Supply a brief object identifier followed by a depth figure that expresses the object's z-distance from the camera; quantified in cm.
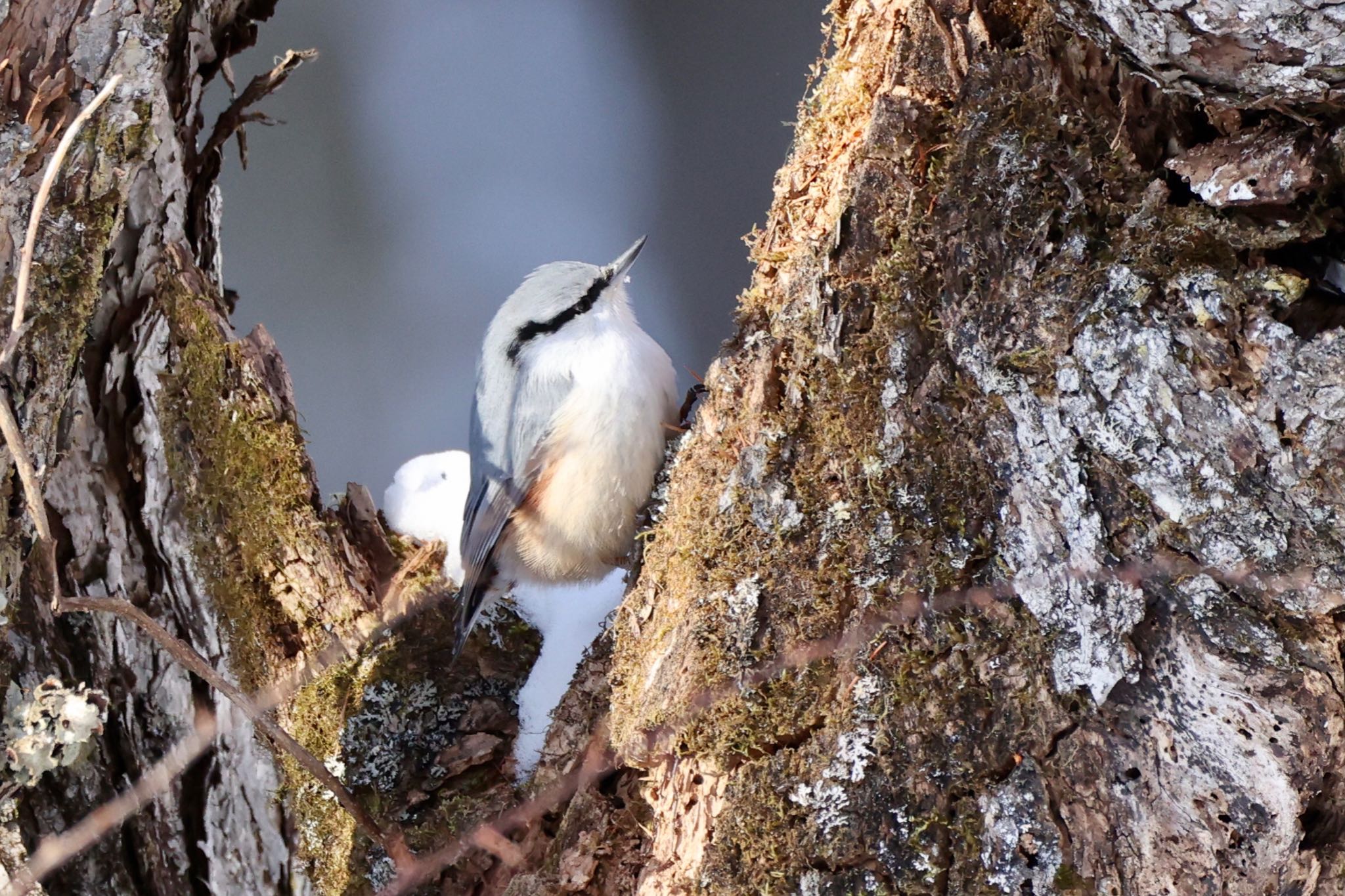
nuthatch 604
